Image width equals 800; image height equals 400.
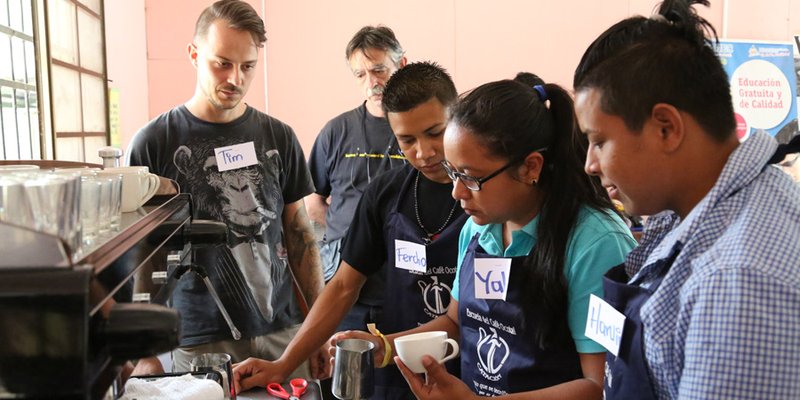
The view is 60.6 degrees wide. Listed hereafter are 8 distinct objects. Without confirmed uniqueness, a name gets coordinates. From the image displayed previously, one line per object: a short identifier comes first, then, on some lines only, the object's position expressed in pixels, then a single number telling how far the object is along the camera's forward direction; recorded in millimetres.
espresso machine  634
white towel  1175
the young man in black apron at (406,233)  1825
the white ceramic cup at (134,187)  1251
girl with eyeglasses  1331
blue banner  5035
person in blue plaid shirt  745
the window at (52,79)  2041
